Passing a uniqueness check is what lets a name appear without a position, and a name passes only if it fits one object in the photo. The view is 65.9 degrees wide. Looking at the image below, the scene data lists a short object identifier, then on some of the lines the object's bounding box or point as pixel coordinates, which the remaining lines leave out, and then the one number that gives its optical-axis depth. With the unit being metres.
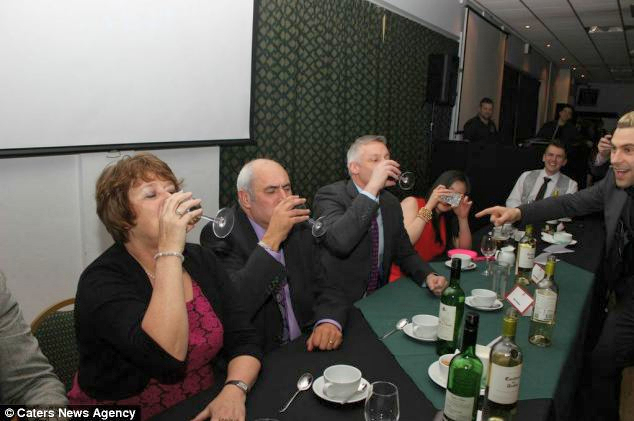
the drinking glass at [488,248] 2.42
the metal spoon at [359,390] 1.27
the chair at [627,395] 2.68
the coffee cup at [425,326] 1.68
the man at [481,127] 7.30
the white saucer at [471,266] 2.54
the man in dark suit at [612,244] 2.48
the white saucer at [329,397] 1.27
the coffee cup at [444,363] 1.42
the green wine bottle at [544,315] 1.73
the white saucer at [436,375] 1.39
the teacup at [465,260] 2.54
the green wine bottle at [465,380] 1.16
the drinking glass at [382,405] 1.13
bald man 1.76
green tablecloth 1.45
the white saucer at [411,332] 1.66
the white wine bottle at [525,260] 2.46
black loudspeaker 6.33
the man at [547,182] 4.82
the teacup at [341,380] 1.28
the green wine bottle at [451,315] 1.57
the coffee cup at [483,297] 2.02
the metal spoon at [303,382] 1.33
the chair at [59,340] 1.71
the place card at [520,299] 1.94
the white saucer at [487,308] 1.99
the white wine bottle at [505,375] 1.24
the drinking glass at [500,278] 2.13
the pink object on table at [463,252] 2.71
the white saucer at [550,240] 3.29
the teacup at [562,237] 3.29
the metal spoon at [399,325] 1.73
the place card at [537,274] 2.30
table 1.27
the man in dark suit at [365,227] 2.35
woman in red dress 2.99
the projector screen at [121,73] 2.43
